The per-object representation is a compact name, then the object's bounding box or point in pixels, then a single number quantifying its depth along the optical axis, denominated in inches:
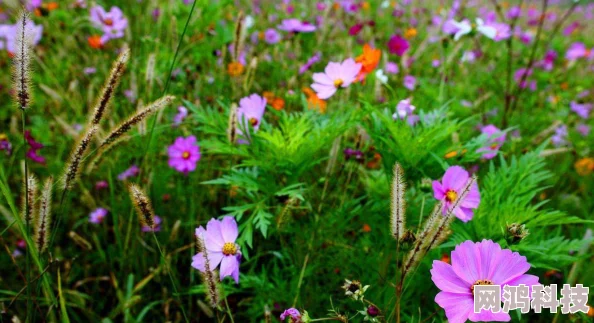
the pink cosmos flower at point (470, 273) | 25.8
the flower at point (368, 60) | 49.9
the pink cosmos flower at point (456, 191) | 35.0
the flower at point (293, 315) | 29.0
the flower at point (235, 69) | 56.9
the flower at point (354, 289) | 27.8
